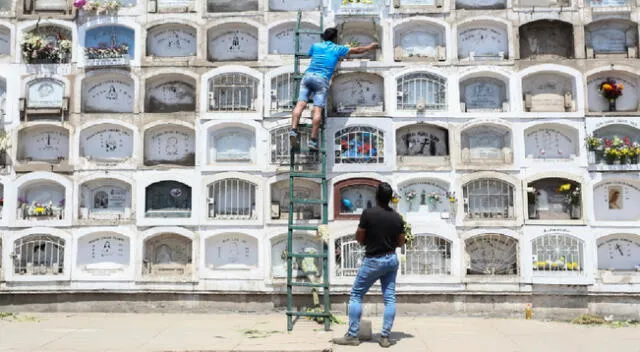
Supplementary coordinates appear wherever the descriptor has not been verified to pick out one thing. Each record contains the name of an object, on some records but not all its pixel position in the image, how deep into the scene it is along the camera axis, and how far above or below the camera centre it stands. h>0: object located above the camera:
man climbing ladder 9.55 +2.78
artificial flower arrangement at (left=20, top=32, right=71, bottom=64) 10.64 +3.62
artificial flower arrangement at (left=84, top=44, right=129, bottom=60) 10.65 +3.56
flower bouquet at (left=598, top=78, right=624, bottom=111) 10.27 +2.68
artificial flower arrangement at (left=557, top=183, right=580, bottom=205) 10.18 +0.91
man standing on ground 7.05 -0.12
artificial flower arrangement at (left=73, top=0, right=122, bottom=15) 10.73 +4.42
